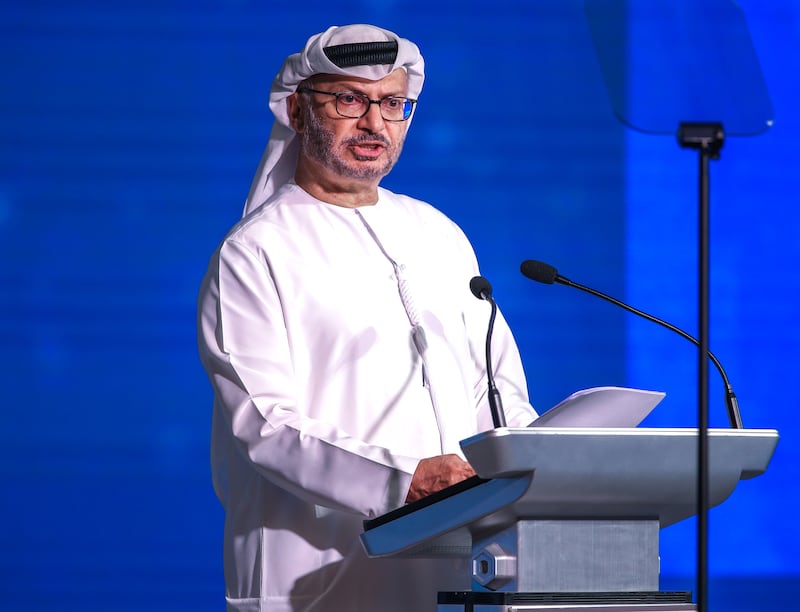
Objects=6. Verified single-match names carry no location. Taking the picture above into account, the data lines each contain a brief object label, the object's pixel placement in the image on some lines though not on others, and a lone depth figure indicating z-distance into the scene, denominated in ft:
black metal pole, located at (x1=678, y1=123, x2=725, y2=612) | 19.72
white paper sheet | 20.35
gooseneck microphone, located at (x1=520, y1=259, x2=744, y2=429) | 21.05
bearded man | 21.42
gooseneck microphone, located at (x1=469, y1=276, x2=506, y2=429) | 20.62
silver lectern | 20.14
